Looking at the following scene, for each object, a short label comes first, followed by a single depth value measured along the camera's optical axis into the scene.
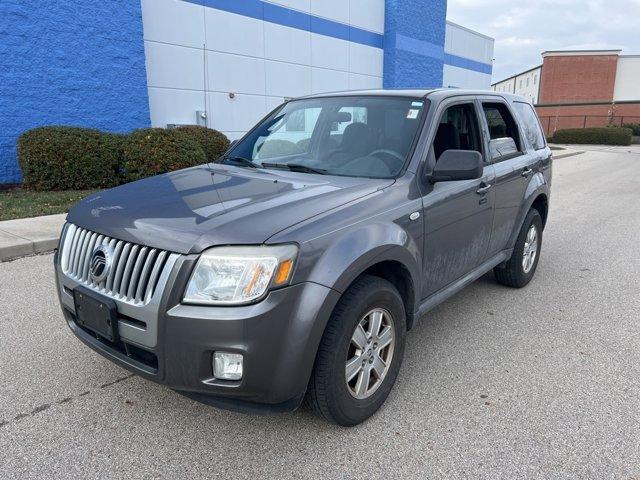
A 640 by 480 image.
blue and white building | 9.95
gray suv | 2.29
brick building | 53.09
